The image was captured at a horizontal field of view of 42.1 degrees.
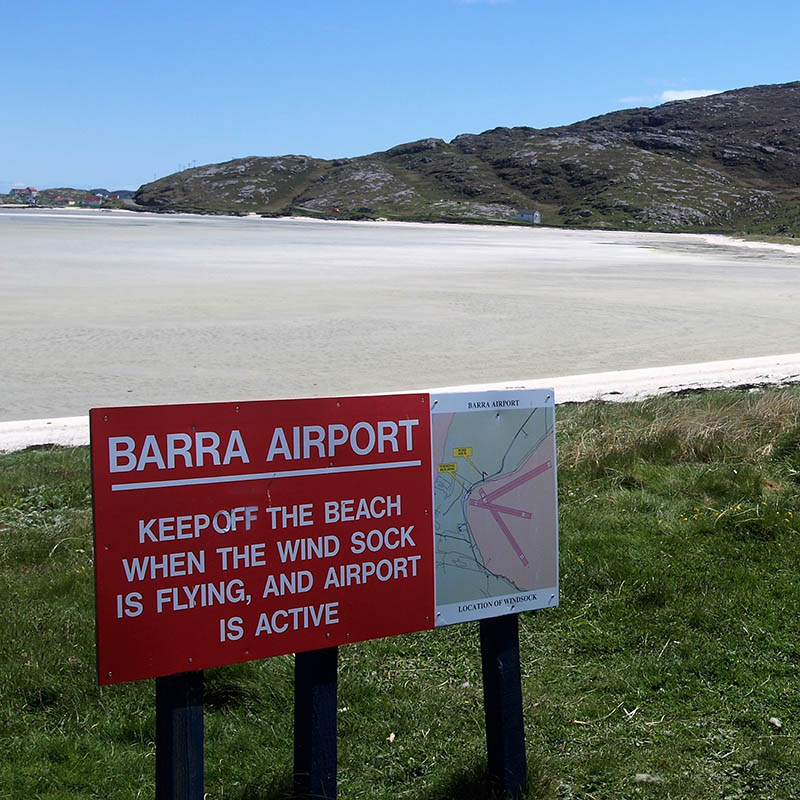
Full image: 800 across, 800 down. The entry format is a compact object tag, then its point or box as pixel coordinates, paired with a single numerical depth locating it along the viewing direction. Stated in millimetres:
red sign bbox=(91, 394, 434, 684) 2434
